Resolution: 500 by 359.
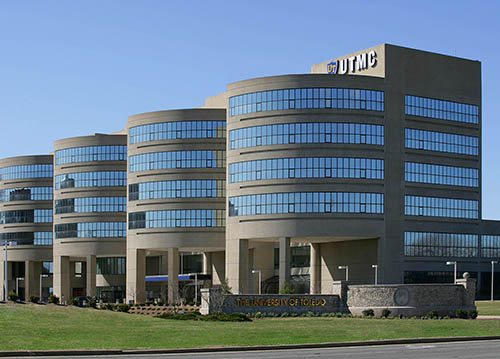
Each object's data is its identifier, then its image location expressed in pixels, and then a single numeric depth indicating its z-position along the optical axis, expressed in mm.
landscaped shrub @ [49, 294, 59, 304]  83325
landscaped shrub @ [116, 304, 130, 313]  87875
